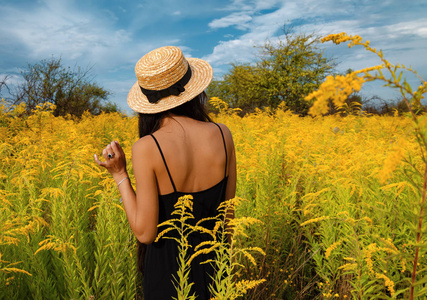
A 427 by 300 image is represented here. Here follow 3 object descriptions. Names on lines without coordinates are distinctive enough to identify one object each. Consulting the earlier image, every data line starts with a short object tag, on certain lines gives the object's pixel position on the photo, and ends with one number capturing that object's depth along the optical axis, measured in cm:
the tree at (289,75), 2383
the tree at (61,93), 1255
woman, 150
